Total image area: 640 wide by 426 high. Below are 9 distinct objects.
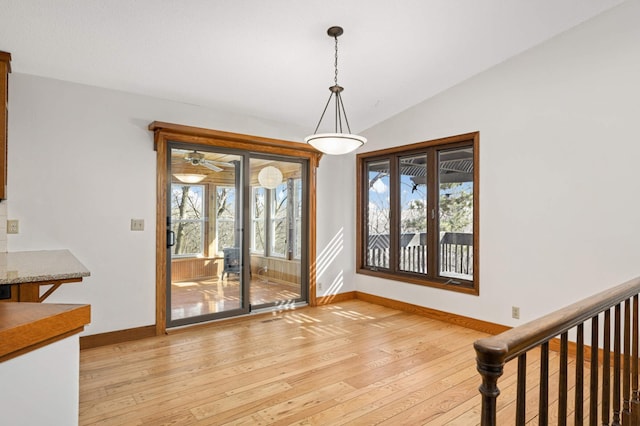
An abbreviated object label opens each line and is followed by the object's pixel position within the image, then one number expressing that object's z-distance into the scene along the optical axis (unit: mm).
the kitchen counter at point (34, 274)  2098
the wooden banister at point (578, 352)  1026
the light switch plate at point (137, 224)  3721
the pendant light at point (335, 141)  2992
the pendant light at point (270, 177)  4789
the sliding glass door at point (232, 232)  4129
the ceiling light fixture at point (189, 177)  4111
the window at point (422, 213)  4316
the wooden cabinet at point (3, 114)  2766
